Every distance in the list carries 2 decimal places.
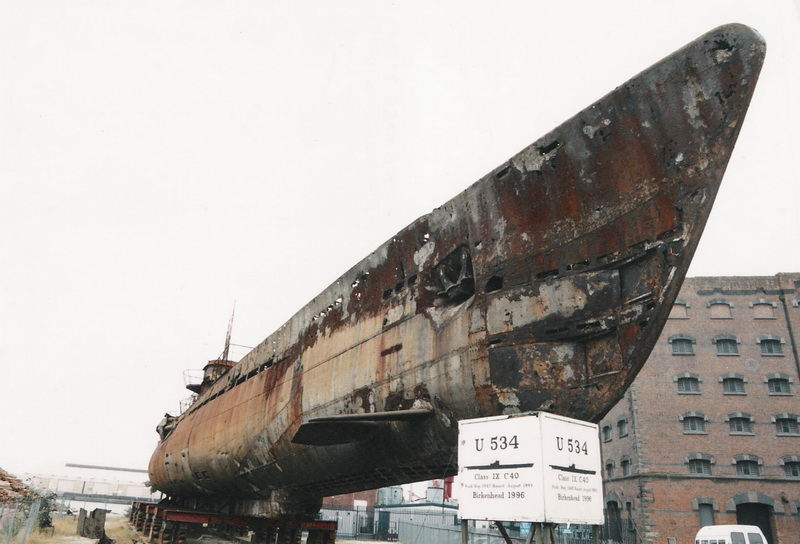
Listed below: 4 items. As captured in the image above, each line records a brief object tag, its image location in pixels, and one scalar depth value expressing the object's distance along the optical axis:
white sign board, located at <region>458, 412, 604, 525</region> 3.87
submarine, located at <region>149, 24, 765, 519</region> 5.78
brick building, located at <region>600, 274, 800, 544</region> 27.16
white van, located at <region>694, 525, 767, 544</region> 20.55
